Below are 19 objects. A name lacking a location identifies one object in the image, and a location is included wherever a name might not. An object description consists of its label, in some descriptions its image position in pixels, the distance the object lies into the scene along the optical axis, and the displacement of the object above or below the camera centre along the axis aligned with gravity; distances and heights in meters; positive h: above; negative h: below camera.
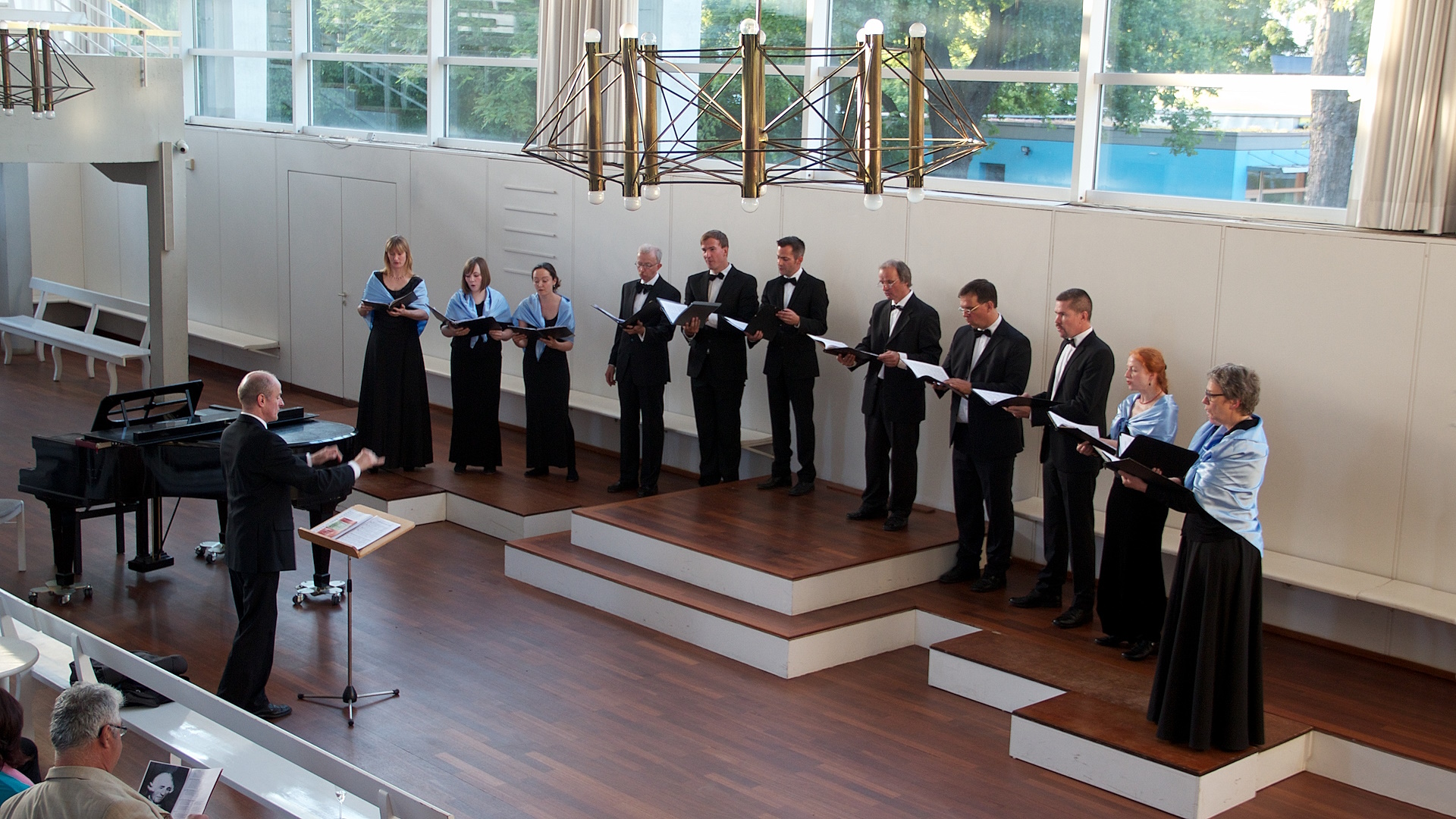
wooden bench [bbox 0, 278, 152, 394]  12.79 -1.87
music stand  5.83 -1.70
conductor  5.75 -1.58
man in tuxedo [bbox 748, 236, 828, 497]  8.36 -1.10
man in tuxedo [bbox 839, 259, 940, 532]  7.73 -1.21
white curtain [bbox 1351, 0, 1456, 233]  6.30 +0.35
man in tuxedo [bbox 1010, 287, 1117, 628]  6.64 -1.26
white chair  7.46 -2.04
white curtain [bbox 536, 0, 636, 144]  10.23 +0.95
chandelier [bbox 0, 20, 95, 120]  7.68 +0.50
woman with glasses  5.26 -1.56
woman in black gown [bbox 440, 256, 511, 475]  9.38 -1.51
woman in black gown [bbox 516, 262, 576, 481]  9.16 -1.49
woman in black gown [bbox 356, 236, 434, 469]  9.16 -1.49
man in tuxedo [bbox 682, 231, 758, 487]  8.73 -1.26
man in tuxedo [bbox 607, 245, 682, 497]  8.98 -1.34
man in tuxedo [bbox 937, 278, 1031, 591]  7.20 -1.32
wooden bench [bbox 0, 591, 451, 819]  4.05 -2.05
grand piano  6.90 -1.65
